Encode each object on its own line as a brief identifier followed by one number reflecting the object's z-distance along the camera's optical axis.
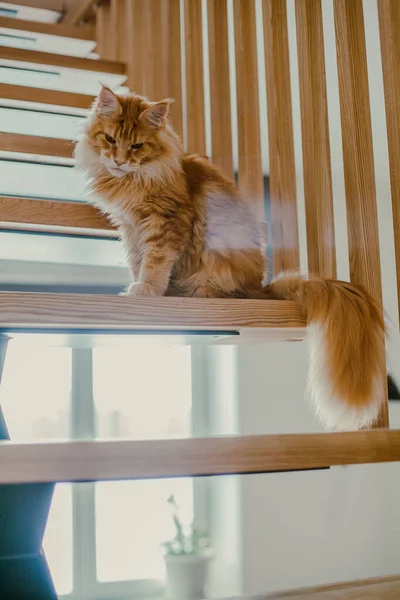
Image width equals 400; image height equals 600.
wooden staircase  0.90
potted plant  3.92
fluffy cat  1.48
